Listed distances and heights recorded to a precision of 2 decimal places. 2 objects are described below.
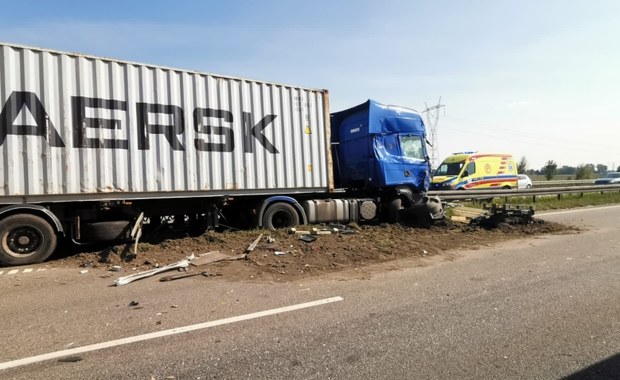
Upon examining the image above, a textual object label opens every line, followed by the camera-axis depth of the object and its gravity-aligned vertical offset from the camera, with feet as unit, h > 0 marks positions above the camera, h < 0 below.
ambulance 69.56 +3.15
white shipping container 22.77 +4.82
